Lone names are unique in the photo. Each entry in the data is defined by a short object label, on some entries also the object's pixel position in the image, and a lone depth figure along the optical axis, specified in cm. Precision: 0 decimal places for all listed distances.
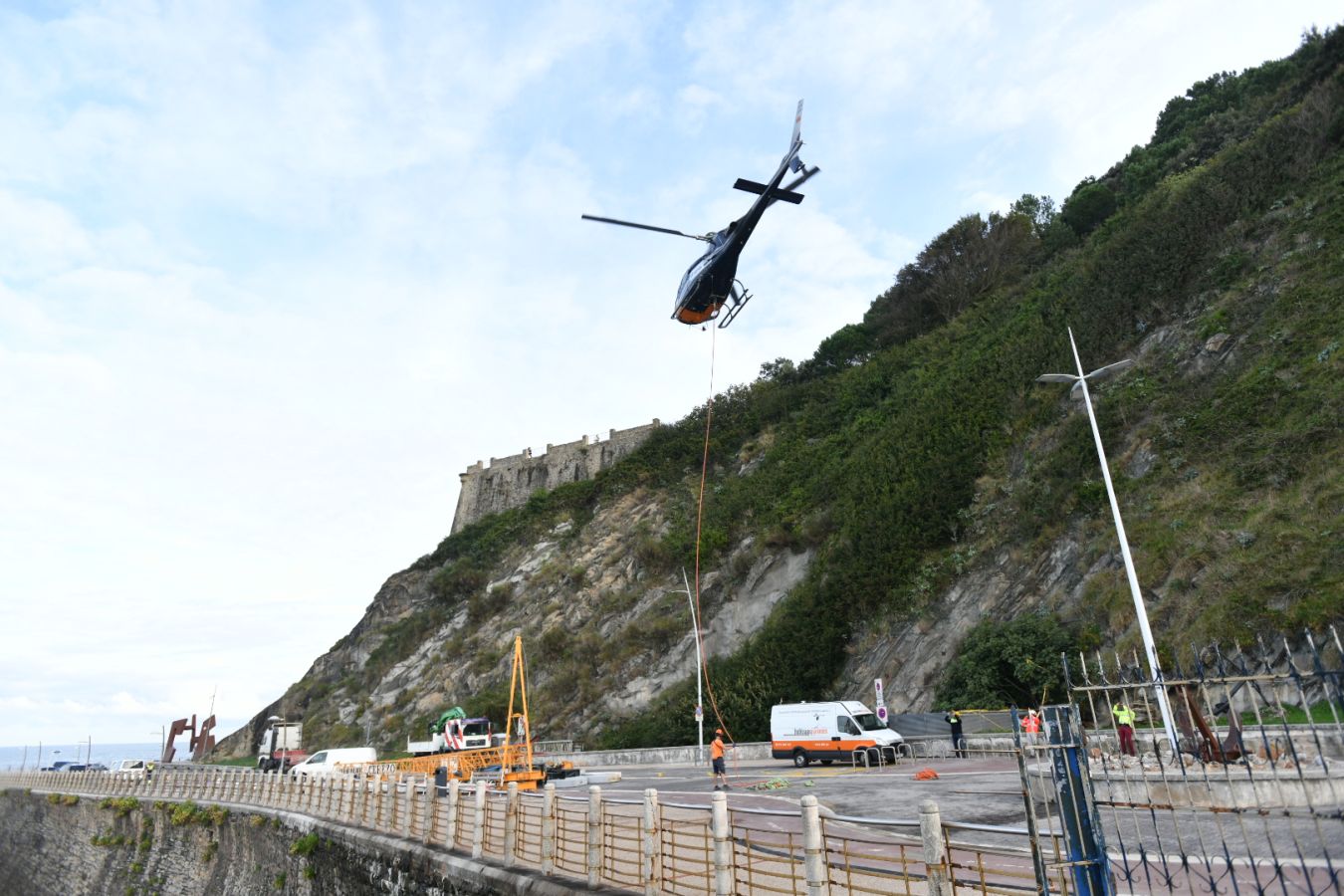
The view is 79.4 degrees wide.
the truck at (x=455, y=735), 3042
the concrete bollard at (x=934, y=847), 536
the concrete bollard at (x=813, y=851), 617
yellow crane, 2130
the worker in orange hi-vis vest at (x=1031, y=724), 1778
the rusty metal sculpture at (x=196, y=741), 4958
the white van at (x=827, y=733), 2269
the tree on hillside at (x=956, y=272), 5041
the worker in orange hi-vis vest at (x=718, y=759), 1746
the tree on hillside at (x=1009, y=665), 2262
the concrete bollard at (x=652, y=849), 817
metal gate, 410
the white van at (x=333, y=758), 2869
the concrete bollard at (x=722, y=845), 710
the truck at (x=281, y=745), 3850
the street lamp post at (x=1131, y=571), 1503
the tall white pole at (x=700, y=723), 2847
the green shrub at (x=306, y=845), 1633
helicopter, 1803
